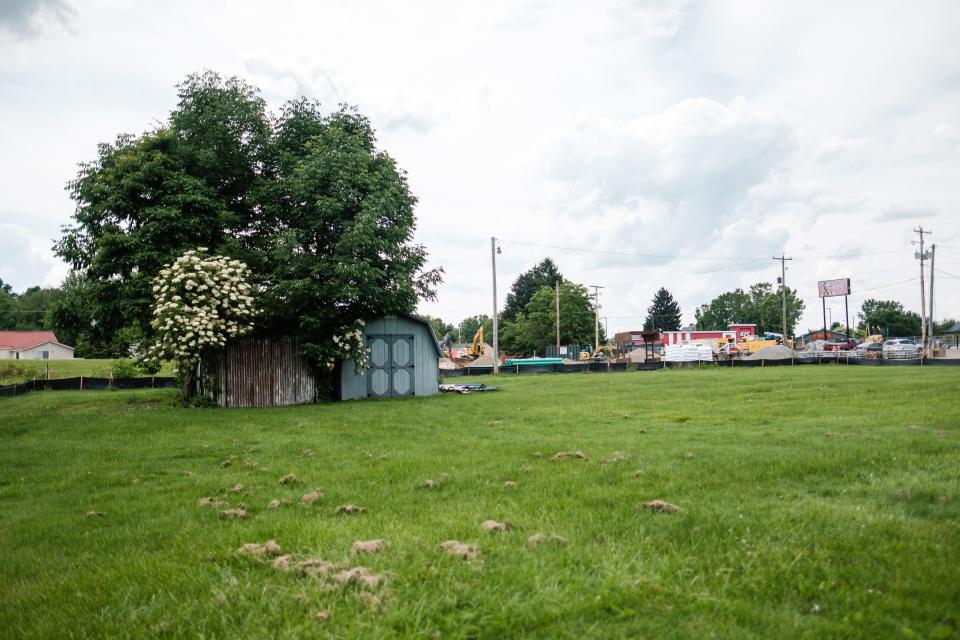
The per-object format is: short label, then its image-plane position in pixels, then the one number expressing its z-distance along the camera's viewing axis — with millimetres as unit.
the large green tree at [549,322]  77500
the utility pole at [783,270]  73425
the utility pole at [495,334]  39562
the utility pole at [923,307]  52744
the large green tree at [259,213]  18969
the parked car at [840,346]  69250
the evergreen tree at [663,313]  110562
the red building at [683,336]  84125
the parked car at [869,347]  52719
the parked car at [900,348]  50169
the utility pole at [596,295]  78000
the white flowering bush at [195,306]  17719
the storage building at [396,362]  22375
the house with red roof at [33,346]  81338
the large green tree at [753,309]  120438
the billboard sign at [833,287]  78375
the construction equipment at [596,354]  58812
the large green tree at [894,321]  121500
